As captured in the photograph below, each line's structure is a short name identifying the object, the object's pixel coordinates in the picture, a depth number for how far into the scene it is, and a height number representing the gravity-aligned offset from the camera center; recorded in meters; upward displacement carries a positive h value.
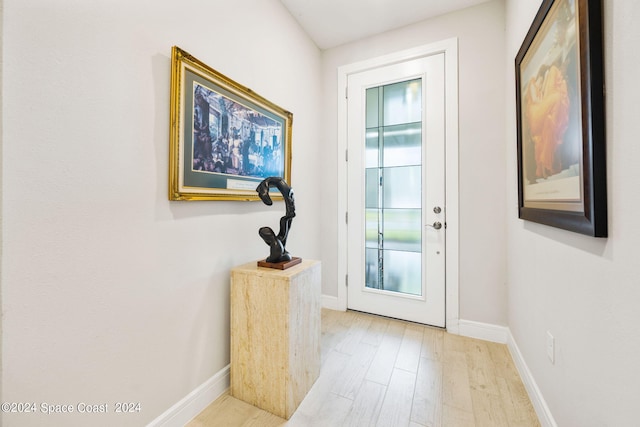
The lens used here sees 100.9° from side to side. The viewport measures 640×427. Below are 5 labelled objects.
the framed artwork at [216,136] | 1.25 +0.46
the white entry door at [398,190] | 2.27 +0.23
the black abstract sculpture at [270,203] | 1.49 +0.05
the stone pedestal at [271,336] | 1.33 -0.64
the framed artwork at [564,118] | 0.83 +0.39
